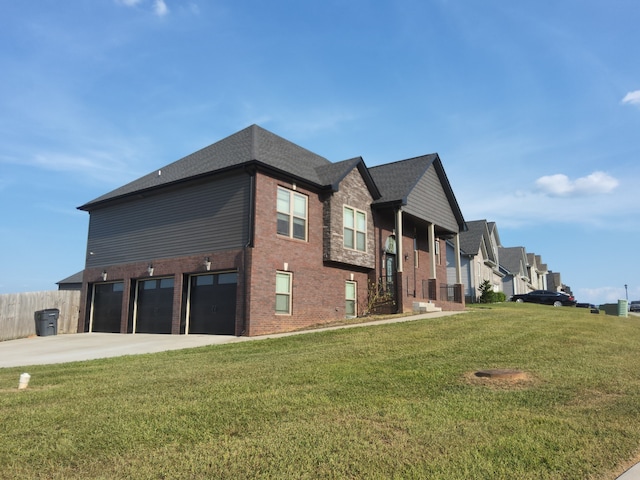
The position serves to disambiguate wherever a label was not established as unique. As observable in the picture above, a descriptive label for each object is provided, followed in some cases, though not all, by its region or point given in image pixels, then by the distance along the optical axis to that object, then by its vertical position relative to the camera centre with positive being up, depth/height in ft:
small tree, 130.52 +3.78
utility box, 91.45 +0.23
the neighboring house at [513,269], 185.68 +15.10
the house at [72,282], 140.25 +6.54
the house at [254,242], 58.59 +8.84
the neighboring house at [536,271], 228.63 +18.53
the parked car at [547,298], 133.39 +2.96
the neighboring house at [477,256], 136.98 +15.36
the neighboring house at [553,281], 299.17 +17.14
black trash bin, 69.77 -2.47
